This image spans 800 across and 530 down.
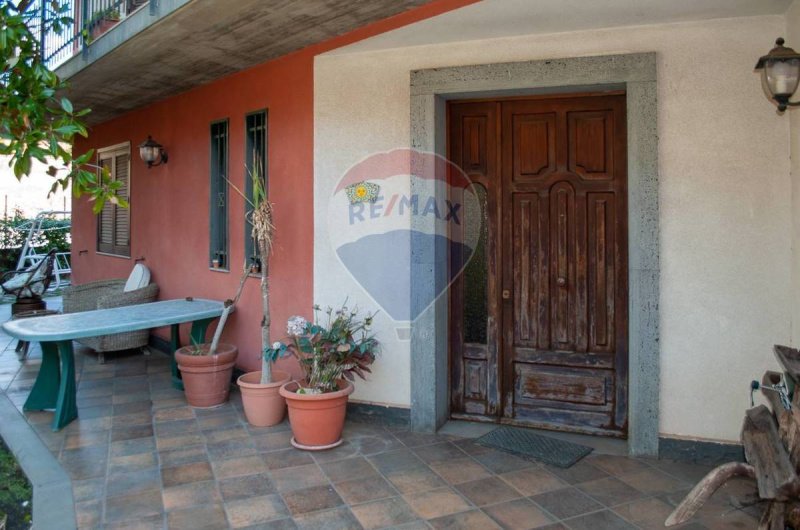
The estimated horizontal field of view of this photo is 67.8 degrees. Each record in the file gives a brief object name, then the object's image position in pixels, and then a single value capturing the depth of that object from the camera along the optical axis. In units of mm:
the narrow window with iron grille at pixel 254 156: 5289
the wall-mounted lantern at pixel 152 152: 6668
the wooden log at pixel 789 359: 2300
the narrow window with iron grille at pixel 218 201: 5875
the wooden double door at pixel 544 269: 4141
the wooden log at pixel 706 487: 2336
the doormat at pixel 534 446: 3818
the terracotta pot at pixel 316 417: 3891
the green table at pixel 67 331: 4328
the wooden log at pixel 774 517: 2314
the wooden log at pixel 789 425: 2227
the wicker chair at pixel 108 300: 6301
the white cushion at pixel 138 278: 6859
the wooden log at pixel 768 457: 2111
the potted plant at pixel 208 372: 4781
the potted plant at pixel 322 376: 3912
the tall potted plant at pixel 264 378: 4359
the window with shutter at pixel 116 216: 7832
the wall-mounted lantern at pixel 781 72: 3045
